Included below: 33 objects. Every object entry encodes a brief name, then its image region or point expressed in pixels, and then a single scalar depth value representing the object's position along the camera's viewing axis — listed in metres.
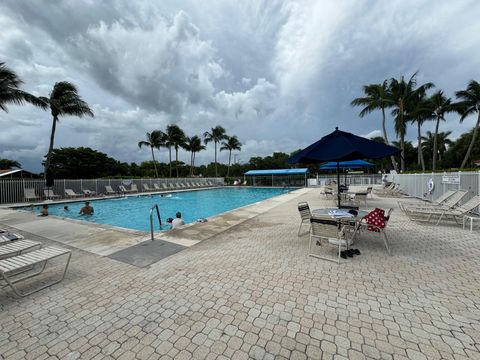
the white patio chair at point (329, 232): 3.52
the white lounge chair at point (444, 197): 7.25
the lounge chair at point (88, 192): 17.20
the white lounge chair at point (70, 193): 16.06
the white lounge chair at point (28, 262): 2.66
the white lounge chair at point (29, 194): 14.02
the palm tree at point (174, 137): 37.58
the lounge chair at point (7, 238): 3.71
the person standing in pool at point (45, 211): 8.82
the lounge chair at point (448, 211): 5.64
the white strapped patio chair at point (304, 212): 5.00
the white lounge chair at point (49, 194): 15.07
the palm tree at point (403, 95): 20.30
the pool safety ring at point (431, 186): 9.95
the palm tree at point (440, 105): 21.97
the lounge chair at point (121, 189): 19.90
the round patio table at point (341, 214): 4.12
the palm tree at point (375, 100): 21.15
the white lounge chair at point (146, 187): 22.36
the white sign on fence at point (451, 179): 7.84
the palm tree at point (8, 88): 10.79
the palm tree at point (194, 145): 40.62
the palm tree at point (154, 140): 37.72
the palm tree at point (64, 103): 16.31
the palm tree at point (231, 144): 41.69
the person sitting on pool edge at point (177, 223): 6.93
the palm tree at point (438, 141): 44.17
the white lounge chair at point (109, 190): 18.97
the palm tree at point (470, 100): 19.78
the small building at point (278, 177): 26.70
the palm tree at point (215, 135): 40.78
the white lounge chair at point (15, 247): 3.19
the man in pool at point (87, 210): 11.05
